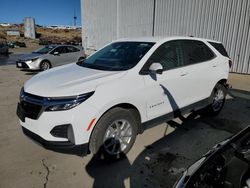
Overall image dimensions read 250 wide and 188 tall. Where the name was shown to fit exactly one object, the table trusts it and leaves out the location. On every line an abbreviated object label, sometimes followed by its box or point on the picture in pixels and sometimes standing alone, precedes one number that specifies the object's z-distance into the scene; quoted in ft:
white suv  8.56
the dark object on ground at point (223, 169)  4.96
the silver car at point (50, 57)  35.32
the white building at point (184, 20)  30.89
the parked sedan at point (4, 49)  79.80
